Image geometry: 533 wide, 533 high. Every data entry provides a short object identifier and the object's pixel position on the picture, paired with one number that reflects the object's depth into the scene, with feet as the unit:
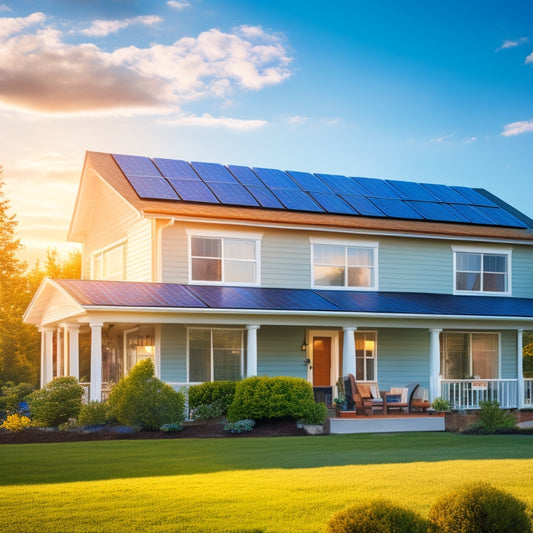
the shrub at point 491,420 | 63.77
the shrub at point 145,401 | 60.49
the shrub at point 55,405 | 63.00
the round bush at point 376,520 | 23.91
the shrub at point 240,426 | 60.54
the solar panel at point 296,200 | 82.41
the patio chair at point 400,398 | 72.43
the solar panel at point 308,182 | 90.22
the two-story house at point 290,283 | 72.69
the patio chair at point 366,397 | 69.36
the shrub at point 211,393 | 67.51
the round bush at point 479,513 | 25.16
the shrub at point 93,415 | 61.46
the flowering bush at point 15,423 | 59.26
